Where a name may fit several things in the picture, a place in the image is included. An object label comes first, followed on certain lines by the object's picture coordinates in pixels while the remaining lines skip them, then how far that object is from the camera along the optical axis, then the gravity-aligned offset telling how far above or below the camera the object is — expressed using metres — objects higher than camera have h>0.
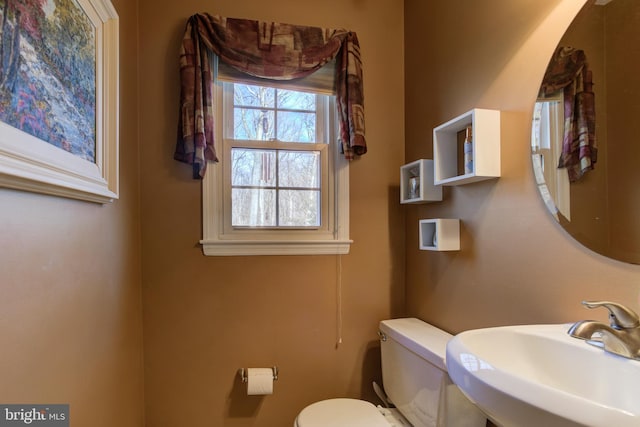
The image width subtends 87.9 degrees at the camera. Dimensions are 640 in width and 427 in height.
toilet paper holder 1.62 -0.79
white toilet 1.13 -0.70
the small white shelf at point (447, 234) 1.36 -0.10
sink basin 0.53 -0.34
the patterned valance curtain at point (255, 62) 1.53 +0.74
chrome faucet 0.72 -0.27
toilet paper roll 1.56 -0.81
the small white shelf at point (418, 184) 1.50 +0.13
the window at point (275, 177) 1.67 +0.18
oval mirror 0.80 +0.21
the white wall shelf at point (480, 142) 1.15 +0.24
